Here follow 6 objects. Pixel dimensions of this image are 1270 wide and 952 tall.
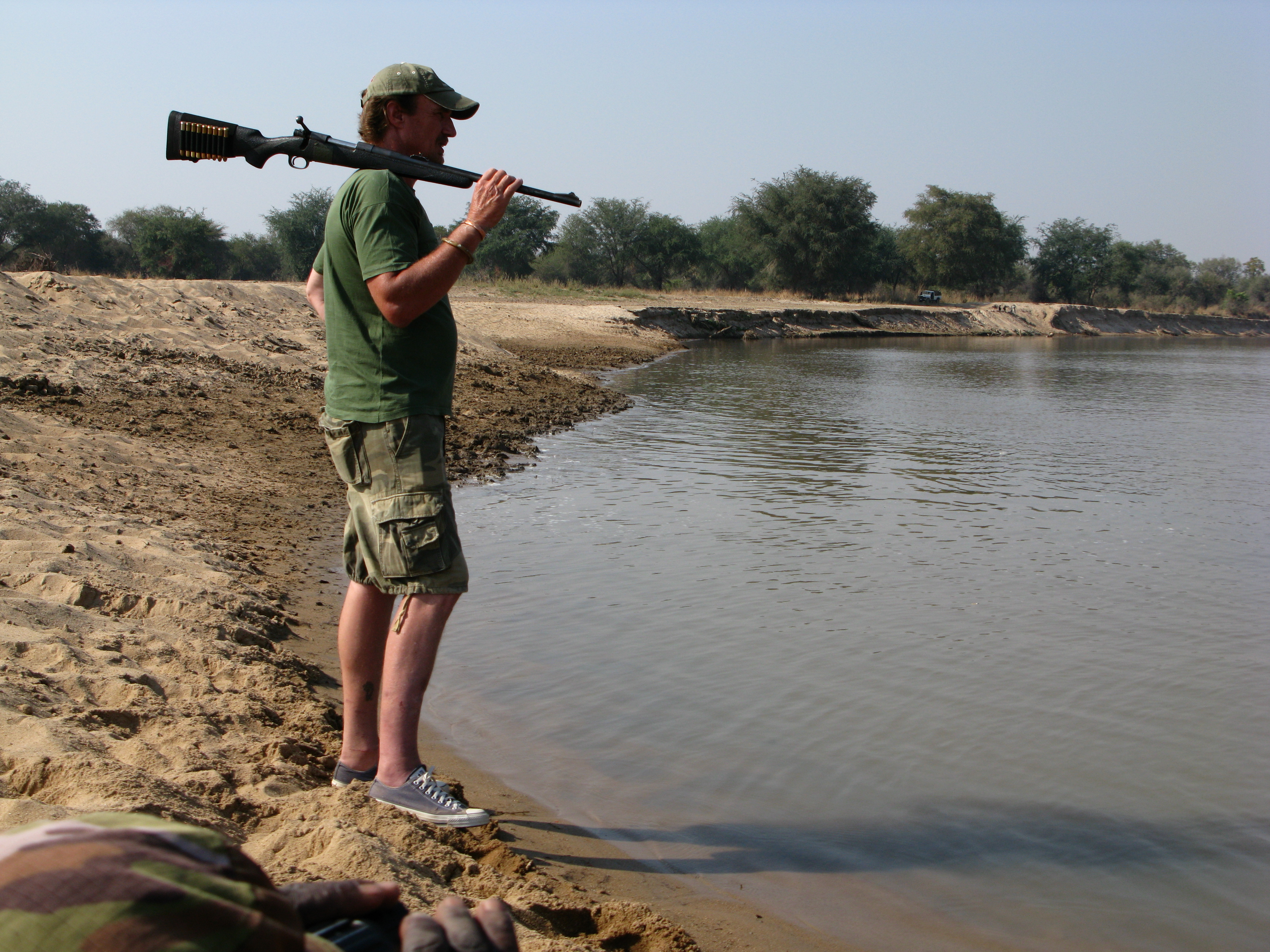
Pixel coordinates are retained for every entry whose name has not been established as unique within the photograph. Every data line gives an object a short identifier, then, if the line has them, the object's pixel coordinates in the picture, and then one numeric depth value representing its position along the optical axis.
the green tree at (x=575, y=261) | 59.31
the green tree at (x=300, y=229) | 47.84
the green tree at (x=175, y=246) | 39.47
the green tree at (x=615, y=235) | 60.03
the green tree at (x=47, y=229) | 42.59
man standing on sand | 2.49
